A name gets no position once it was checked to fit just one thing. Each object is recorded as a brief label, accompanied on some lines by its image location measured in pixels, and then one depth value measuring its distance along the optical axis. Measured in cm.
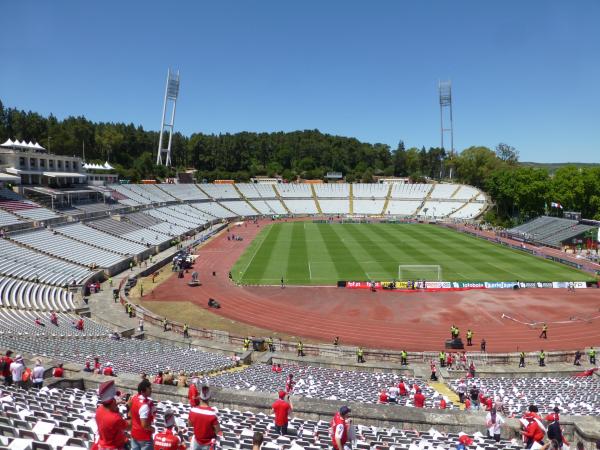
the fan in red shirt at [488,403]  1411
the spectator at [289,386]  1543
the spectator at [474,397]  1508
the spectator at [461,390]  1678
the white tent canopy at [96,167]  8379
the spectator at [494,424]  1027
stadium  986
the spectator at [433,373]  2083
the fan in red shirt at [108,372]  1475
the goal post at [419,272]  4478
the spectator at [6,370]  1209
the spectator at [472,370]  2128
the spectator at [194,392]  714
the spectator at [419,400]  1384
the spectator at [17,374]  1187
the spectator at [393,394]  1511
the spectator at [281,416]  905
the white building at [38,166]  5600
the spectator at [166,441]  602
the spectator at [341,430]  709
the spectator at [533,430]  879
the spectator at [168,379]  1396
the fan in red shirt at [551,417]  990
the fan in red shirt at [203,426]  632
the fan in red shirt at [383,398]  1496
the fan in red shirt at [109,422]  548
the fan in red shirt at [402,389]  1658
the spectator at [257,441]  641
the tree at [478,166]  13575
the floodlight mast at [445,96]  13888
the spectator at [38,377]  1201
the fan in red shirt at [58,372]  1334
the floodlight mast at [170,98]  12708
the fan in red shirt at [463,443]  825
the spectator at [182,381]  1444
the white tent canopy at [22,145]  6225
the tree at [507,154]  16475
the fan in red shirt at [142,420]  606
